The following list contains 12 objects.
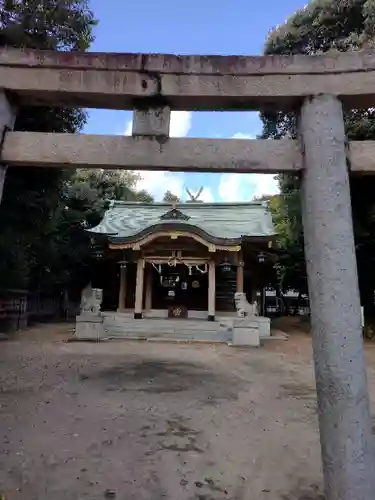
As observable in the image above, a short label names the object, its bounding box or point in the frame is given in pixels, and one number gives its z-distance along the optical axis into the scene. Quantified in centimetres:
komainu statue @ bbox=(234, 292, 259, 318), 1541
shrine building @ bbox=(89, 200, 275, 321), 1670
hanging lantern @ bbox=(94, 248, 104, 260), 1875
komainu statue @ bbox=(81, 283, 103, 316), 1552
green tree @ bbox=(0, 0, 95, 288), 636
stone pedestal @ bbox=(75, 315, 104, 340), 1480
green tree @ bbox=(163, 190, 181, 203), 4869
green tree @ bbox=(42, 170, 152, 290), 2045
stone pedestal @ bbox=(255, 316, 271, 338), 1648
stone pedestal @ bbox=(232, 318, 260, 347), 1428
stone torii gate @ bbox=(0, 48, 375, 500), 352
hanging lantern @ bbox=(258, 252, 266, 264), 1803
